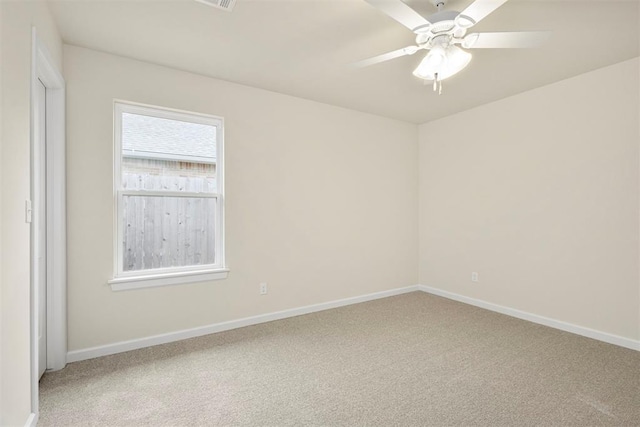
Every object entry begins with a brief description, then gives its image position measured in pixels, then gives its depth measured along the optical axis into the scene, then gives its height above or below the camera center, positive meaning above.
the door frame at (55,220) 2.37 -0.02
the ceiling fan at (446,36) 1.69 +1.08
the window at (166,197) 2.82 +0.18
